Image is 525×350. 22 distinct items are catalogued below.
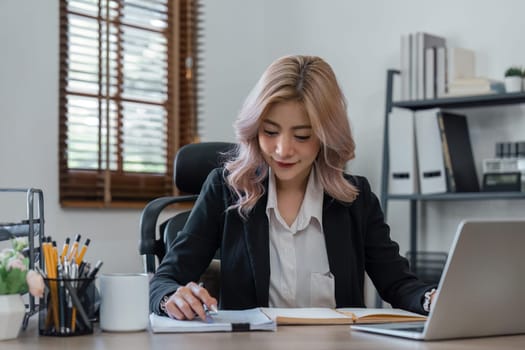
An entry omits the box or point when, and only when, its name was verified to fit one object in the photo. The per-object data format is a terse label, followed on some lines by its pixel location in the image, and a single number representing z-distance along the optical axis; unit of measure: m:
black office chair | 2.33
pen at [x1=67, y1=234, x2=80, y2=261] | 1.34
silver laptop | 1.22
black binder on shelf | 3.47
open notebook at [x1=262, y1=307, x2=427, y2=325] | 1.45
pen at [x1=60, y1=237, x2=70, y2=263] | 1.35
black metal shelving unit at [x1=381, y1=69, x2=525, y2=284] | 3.33
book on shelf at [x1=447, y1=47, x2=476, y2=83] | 3.48
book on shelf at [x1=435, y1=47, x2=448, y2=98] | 3.52
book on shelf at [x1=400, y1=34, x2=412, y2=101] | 3.63
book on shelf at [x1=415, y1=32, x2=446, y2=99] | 3.59
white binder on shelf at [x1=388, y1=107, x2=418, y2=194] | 3.63
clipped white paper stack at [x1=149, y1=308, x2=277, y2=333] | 1.35
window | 3.44
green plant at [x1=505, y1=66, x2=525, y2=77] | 3.35
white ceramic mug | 1.35
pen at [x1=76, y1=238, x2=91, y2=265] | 1.34
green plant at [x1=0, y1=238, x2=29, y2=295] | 1.26
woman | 1.80
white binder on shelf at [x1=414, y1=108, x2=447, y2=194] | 3.48
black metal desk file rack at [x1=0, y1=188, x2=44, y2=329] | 1.41
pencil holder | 1.29
